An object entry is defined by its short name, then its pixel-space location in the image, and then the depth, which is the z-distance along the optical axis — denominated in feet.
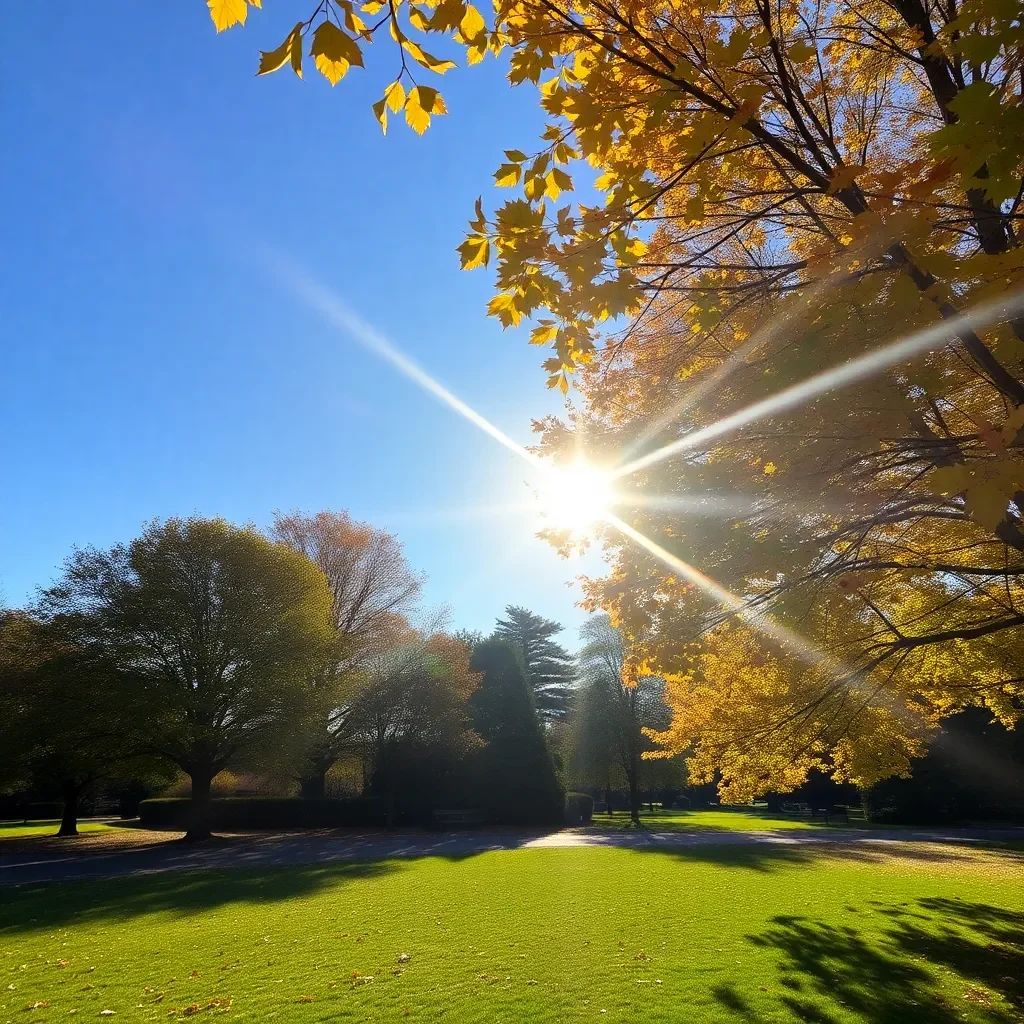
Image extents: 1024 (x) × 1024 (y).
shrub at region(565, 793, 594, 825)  101.76
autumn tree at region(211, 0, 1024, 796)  8.96
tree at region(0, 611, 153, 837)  66.64
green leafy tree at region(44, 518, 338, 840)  70.38
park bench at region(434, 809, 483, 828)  90.43
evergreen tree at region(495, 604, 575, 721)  135.33
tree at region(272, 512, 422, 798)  98.22
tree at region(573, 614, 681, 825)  109.91
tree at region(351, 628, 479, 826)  91.09
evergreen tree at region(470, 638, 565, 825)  94.68
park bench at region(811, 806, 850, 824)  101.84
